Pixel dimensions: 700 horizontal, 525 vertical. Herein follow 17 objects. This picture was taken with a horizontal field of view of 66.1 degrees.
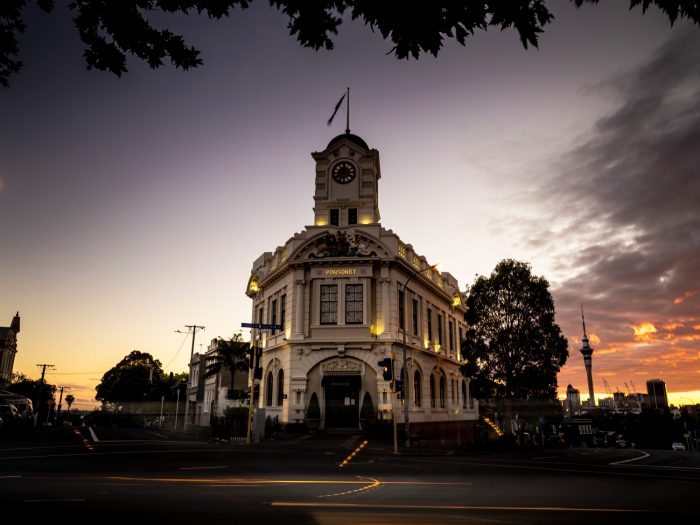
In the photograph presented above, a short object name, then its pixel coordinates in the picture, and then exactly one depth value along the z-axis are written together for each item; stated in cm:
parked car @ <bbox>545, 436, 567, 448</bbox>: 4420
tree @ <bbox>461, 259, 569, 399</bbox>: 3222
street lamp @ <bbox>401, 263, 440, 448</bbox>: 2829
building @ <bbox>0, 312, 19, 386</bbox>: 10588
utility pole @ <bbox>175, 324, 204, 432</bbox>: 6060
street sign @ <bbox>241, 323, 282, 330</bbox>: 2772
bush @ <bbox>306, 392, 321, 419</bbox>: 3316
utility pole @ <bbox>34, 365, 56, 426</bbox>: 7430
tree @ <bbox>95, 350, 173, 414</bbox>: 8239
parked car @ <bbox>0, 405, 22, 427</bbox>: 4197
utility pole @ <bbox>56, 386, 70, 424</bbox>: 11642
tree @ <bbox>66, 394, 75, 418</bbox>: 14062
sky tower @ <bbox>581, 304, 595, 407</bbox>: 16038
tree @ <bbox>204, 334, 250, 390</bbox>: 5220
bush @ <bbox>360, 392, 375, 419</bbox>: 3284
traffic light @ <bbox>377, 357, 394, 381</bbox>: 2575
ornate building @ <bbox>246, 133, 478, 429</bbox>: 3391
